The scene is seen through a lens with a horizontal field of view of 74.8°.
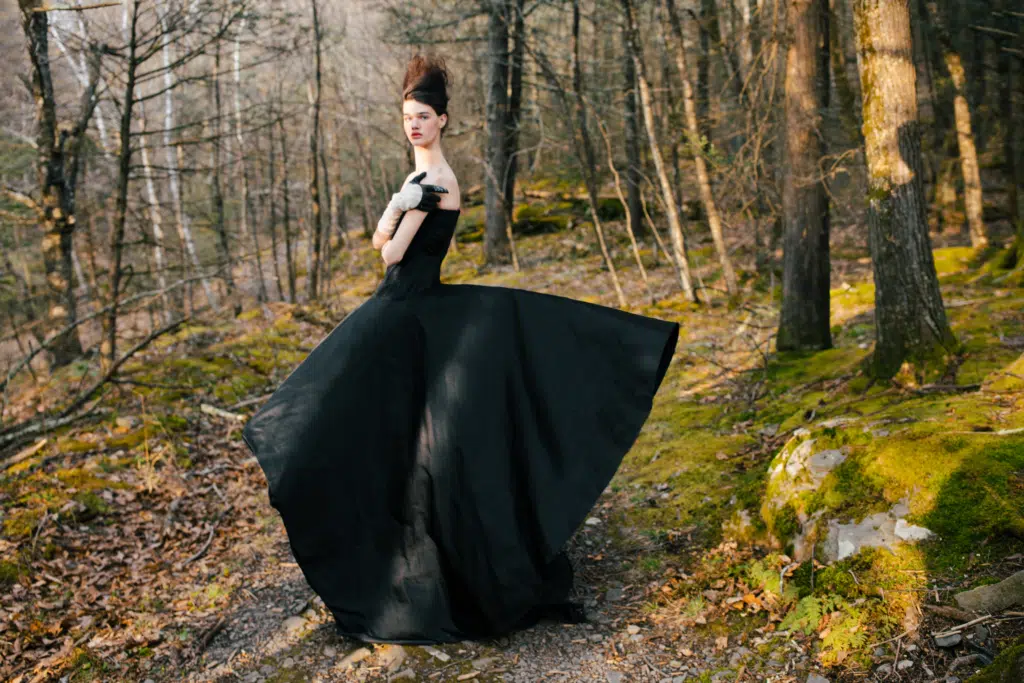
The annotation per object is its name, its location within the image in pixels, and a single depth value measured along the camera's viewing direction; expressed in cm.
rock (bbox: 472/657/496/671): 357
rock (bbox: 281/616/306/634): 411
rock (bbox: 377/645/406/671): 362
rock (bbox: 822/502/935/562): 328
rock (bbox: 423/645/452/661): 366
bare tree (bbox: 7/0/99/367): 831
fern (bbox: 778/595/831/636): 327
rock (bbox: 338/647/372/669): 368
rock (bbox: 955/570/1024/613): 276
